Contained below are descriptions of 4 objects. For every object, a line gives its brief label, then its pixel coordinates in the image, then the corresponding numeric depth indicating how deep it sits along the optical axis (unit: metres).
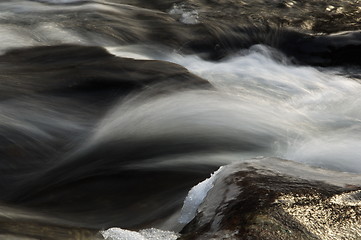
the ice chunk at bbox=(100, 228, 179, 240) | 2.72
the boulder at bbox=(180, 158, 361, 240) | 2.37
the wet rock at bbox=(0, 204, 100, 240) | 2.85
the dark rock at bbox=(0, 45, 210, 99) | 5.27
